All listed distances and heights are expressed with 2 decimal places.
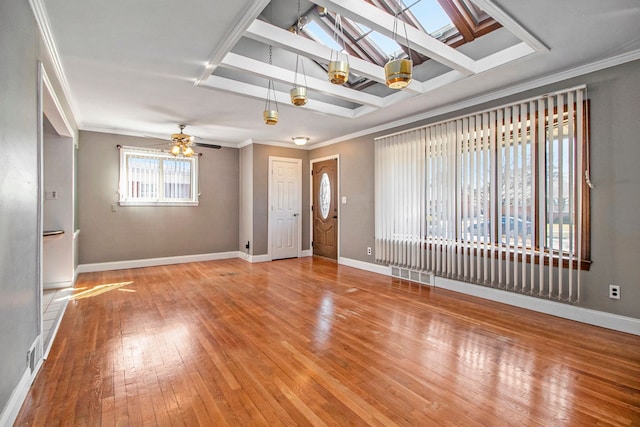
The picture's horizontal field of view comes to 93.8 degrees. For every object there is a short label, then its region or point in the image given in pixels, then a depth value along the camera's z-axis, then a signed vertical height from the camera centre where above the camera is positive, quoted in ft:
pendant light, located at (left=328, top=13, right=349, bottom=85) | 8.25 +3.94
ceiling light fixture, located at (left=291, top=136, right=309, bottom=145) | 19.92 +4.94
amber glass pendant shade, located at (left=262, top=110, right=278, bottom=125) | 12.15 +3.97
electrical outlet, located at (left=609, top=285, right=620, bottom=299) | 9.70 -2.53
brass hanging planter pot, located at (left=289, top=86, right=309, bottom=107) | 10.39 +4.12
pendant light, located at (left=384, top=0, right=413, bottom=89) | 7.73 +3.69
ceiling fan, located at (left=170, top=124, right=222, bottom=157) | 16.20 +3.85
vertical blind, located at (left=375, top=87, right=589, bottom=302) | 10.53 +0.73
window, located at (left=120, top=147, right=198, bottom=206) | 19.24 +2.35
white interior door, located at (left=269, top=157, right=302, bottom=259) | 22.54 +0.55
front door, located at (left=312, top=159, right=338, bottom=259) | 22.00 +0.39
